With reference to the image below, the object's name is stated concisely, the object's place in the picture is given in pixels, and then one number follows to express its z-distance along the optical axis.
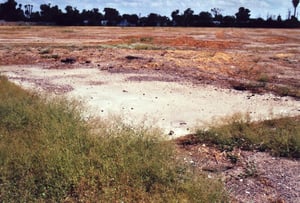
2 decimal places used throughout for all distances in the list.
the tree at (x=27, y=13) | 113.95
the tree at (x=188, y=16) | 104.75
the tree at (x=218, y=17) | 104.38
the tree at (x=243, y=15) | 98.50
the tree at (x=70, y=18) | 99.19
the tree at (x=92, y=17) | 103.50
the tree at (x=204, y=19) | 102.19
